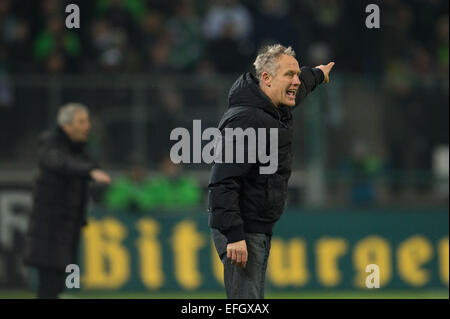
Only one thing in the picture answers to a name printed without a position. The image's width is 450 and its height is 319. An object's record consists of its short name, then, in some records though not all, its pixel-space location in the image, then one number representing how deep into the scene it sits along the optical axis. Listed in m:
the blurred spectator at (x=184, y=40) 16.64
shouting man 7.04
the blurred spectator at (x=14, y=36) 16.05
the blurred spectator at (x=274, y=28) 17.06
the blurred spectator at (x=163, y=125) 14.84
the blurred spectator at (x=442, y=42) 17.52
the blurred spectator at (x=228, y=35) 16.77
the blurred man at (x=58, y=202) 10.13
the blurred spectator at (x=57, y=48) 15.80
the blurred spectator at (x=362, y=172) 15.26
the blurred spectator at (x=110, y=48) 15.97
